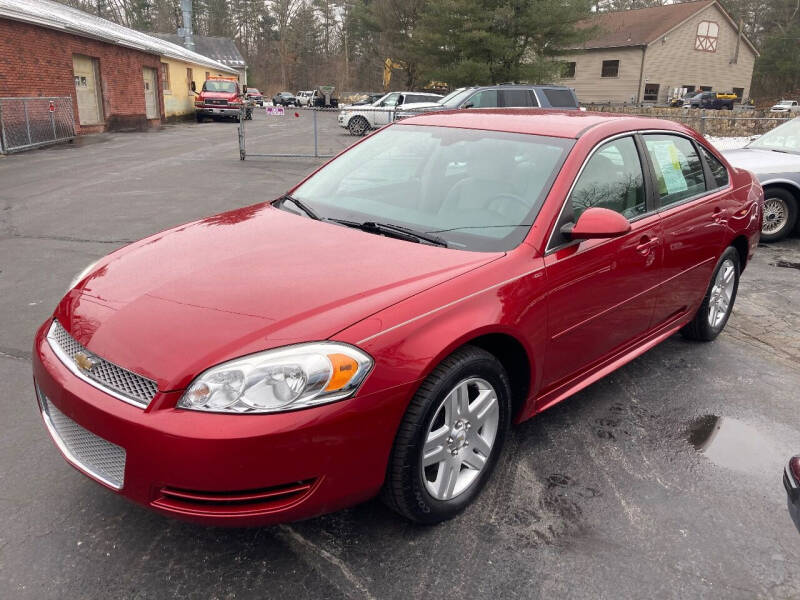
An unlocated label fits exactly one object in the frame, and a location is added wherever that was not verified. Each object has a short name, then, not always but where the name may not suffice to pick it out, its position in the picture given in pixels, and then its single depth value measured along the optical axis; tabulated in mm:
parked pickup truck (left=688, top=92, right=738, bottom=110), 41156
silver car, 8070
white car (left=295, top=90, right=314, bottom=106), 58338
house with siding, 47219
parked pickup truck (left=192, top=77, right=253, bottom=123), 31594
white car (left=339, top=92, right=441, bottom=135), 22703
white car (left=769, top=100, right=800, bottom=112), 37769
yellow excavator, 44906
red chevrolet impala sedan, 2078
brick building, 17438
